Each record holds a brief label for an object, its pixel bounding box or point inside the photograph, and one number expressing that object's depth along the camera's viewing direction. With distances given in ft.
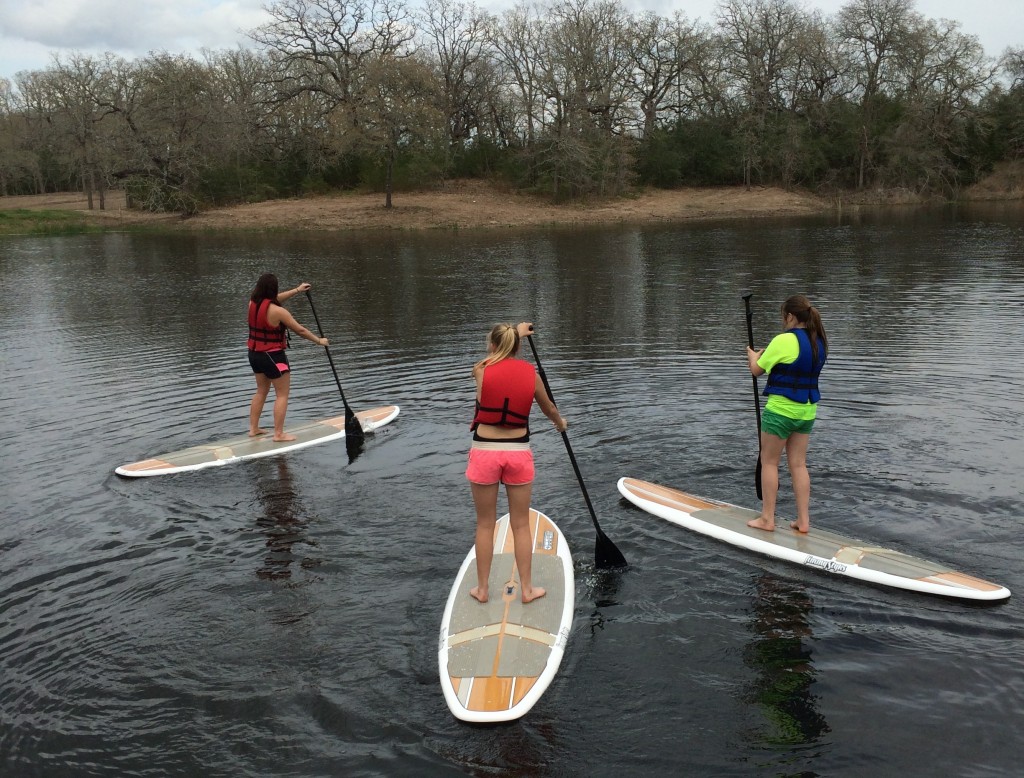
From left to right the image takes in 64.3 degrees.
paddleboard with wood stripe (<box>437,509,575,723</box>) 16.66
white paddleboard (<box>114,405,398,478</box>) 30.83
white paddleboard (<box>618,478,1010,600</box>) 20.36
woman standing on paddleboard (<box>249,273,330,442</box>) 33.14
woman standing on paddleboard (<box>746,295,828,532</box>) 22.07
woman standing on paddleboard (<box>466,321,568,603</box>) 18.44
